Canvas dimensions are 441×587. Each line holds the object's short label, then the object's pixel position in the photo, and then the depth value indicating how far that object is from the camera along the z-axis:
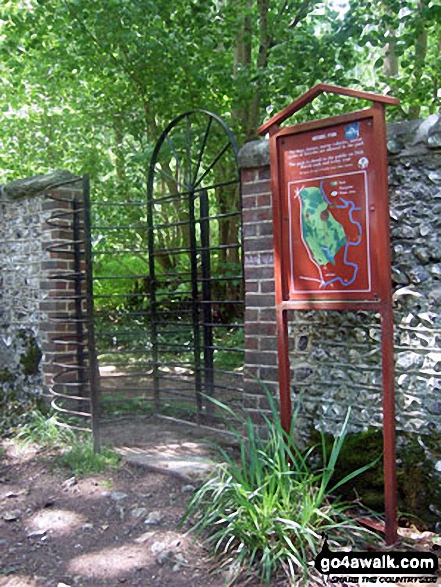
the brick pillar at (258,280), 3.98
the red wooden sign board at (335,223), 3.09
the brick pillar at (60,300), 5.47
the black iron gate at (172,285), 5.40
